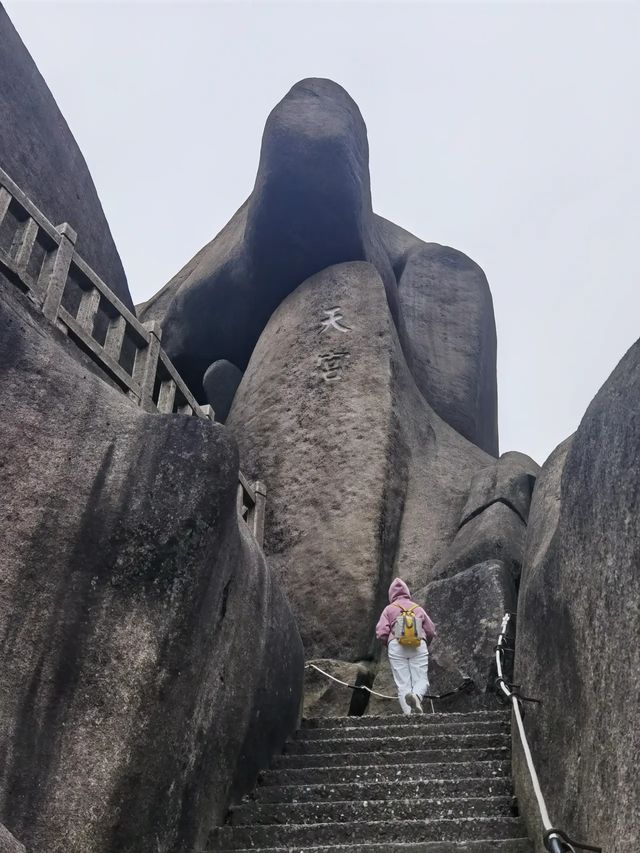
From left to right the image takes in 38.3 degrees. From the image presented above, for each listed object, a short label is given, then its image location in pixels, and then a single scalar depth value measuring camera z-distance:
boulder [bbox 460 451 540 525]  12.10
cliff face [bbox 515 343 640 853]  3.66
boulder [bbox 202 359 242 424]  15.86
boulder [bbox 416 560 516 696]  9.24
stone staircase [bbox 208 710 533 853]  4.90
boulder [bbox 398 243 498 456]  16.97
